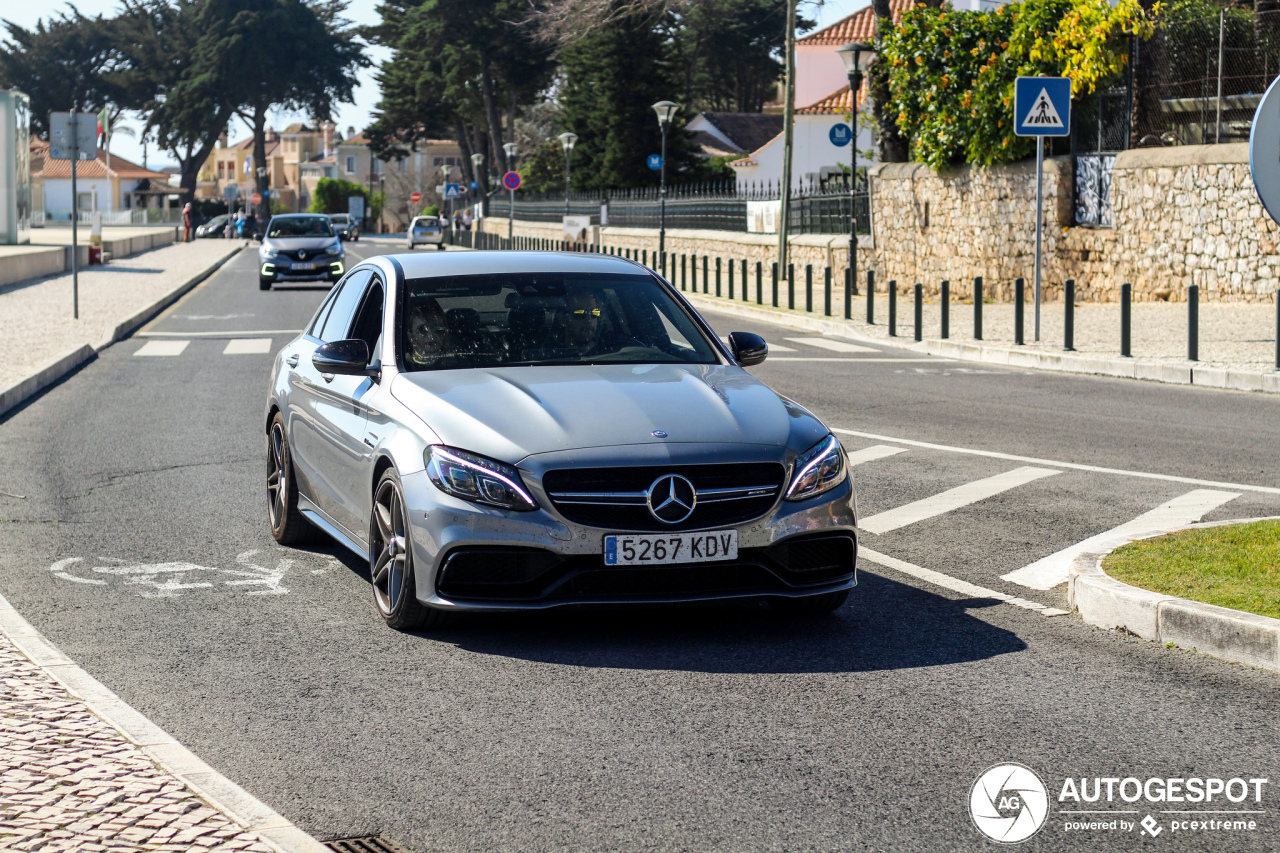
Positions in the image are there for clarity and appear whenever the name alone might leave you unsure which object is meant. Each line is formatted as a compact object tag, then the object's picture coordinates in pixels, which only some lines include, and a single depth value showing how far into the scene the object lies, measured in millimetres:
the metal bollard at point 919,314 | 21598
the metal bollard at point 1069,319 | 18391
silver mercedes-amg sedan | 5781
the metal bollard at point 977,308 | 20109
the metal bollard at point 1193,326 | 16500
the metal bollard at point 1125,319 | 17297
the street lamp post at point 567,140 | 59875
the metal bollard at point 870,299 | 23859
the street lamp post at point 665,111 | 45094
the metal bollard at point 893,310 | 22047
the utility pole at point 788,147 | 31953
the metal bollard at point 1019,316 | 19392
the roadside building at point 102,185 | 130875
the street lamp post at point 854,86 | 30378
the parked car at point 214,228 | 108125
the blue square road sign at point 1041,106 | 19078
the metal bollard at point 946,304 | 20811
